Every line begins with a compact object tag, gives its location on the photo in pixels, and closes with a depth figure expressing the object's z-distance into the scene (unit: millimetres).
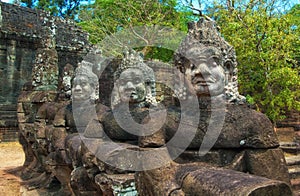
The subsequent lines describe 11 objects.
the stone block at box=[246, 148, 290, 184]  2291
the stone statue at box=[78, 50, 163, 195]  2893
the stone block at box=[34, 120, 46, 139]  6121
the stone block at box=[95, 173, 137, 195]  2742
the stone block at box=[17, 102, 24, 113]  7604
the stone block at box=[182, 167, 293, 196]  1543
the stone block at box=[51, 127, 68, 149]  4896
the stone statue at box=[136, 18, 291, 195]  2301
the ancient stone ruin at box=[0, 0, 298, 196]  2248
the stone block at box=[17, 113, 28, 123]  7602
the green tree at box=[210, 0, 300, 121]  10641
